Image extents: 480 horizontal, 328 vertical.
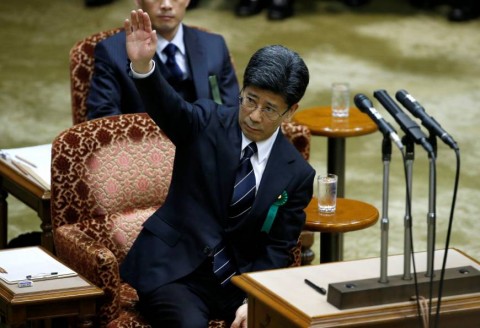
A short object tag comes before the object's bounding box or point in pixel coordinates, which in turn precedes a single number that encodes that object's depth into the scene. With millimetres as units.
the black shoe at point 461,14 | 20531
